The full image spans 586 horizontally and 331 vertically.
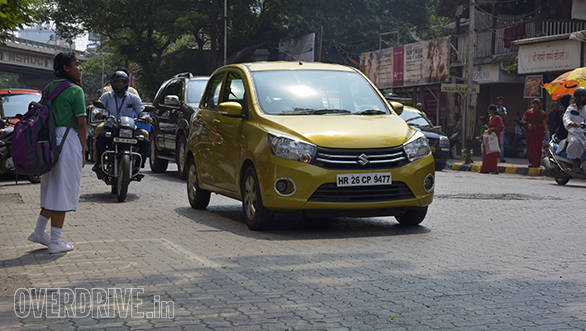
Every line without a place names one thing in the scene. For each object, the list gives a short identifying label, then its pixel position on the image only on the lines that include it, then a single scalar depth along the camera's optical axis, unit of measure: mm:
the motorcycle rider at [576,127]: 16250
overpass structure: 76500
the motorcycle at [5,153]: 15977
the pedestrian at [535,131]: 23266
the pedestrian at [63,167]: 7395
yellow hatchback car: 8516
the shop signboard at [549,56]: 29141
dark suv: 16266
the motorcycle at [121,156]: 12289
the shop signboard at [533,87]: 31280
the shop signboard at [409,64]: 38781
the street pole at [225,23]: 47938
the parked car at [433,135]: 23609
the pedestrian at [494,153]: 23406
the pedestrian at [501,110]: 26481
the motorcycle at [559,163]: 16312
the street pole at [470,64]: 29203
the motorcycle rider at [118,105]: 12883
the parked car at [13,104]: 17075
